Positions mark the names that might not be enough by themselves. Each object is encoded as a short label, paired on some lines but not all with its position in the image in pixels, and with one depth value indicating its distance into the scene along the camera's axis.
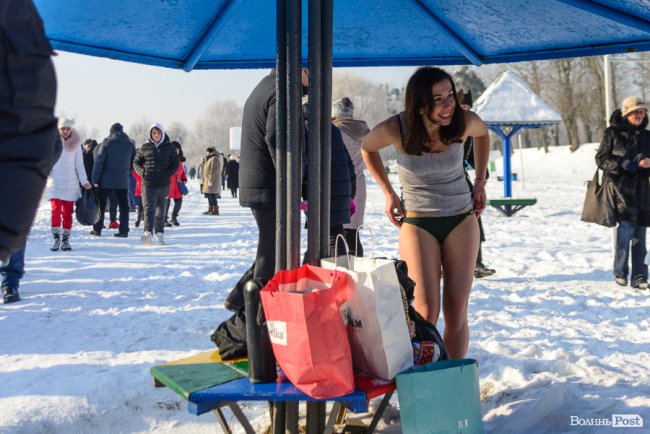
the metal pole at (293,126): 2.91
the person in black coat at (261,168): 4.02
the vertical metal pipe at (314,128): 2.95
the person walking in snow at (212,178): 18.23
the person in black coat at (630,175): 6.74
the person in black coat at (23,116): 1.22
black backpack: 2.99
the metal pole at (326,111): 3.00
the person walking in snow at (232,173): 29.23
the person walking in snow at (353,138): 6.37
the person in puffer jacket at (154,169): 10.79
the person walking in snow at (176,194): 15.34
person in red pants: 9.60
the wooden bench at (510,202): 14.32
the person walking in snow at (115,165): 12.03
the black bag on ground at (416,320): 2.74
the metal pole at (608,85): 7.93
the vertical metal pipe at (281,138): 2.97
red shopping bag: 2.32
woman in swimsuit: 3.42
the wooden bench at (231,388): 2.42
